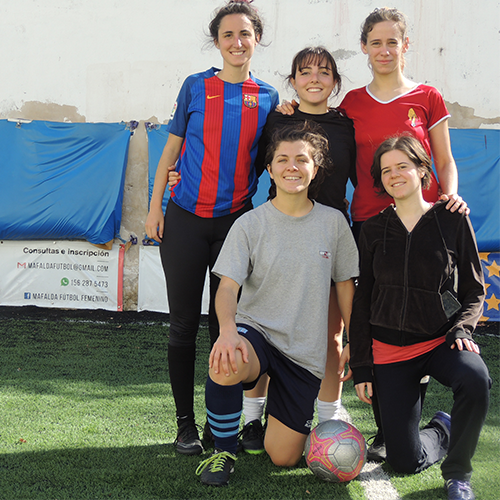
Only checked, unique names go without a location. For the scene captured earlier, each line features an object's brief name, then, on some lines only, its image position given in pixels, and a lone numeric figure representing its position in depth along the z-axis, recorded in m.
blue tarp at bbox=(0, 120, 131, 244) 5.74
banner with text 5.90
